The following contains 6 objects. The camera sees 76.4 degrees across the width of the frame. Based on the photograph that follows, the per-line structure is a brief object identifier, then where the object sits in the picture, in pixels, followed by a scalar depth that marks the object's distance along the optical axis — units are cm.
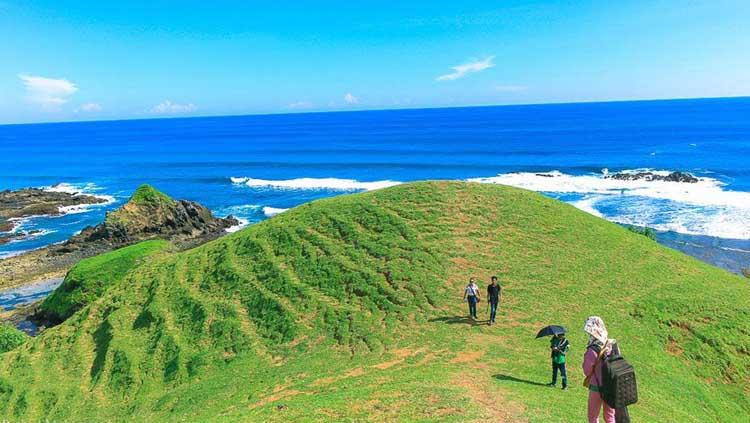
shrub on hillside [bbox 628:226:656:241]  5038
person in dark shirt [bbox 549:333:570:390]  1544
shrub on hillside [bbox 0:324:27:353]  2819
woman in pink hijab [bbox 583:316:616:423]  876
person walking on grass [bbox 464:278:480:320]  2125
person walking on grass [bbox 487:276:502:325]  2052
